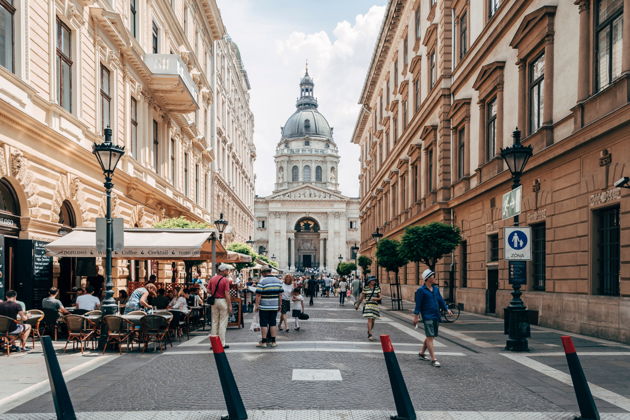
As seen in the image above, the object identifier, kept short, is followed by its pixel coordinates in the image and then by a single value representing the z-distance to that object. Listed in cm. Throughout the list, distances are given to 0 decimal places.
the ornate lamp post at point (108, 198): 1200
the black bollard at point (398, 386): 619
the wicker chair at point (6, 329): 1106
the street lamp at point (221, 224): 2434
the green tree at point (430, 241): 2130
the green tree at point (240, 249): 3819
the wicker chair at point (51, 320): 1300
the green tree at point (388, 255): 2975
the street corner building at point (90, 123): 1354
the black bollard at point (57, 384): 574
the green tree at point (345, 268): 6220
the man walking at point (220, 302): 1217
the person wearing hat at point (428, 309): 1016
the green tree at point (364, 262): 4870
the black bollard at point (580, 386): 624
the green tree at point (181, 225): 2258
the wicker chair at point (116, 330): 1174
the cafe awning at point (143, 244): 1412
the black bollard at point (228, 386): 612
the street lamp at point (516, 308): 1177
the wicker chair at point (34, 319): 1221
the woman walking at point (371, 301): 1403
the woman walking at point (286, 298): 1639
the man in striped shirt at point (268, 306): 1257
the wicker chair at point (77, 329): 1181
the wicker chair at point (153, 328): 1189
